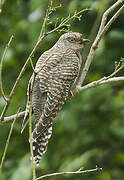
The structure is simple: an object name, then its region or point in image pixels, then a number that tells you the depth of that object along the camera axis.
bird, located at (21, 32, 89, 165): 10.37
